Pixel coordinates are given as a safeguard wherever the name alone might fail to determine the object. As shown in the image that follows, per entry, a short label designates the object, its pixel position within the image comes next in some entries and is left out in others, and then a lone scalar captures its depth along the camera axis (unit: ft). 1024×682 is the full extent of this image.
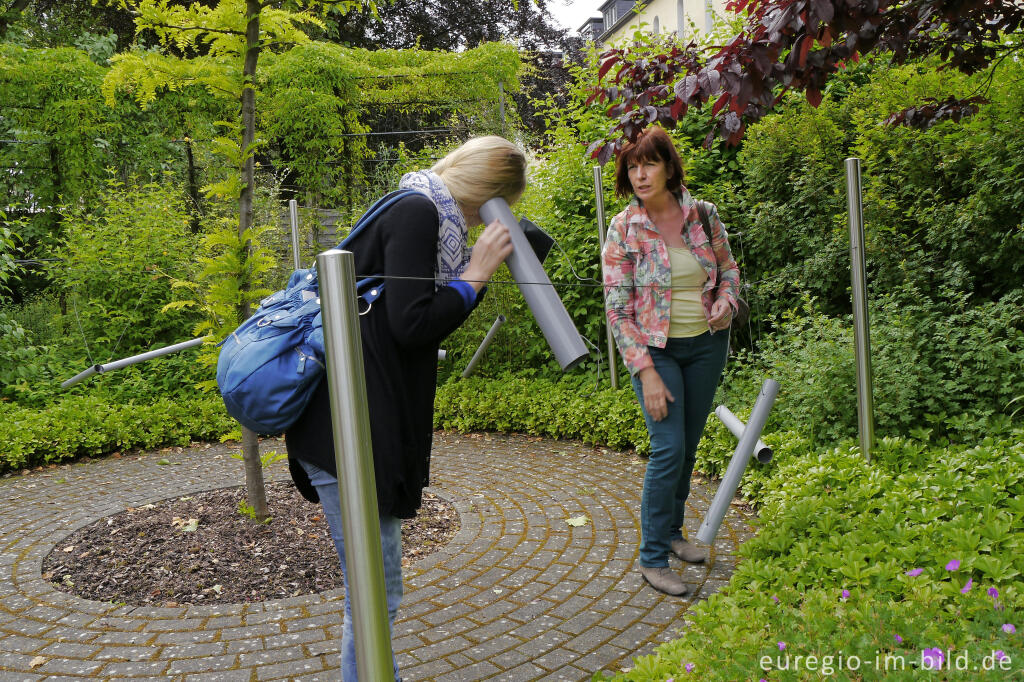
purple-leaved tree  8.28
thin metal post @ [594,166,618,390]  20.35
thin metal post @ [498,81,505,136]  37.95
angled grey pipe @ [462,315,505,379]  19.57
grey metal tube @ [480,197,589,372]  5.54
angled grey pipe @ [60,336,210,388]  13.35
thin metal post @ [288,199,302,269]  21.29
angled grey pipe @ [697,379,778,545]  9.82
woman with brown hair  9.95
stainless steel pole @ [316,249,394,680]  4.46
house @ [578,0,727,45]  95.20
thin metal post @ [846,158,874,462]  11.94
